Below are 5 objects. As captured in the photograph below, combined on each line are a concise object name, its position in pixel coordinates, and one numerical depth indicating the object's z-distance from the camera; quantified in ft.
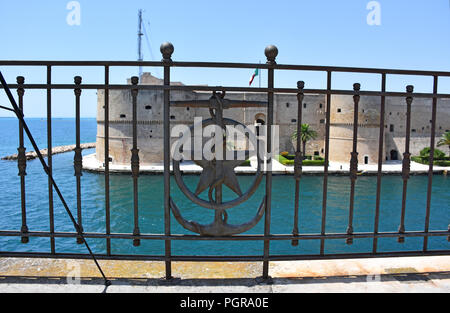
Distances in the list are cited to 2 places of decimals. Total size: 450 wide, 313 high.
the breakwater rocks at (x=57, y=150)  116.84
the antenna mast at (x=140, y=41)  110.47
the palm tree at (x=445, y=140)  100.17
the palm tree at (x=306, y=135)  97.31
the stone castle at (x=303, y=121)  89.10
